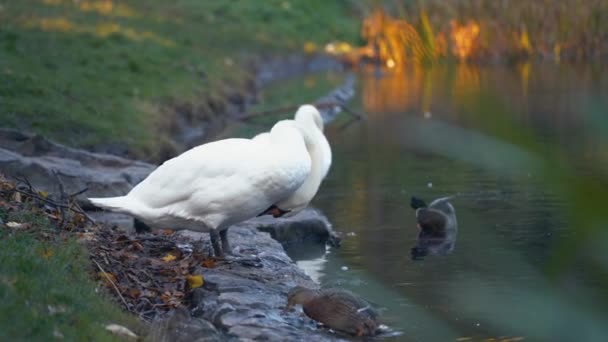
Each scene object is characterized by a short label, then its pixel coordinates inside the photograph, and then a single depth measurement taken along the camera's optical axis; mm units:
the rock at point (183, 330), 10531
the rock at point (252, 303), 11906
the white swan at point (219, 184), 13141
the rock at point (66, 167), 17734
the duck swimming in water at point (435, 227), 18422
